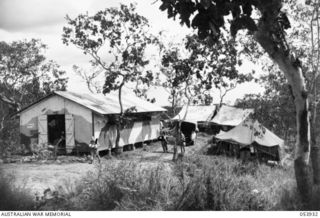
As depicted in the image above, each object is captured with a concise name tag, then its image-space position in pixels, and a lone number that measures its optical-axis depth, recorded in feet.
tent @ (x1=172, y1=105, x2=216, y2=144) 110.63
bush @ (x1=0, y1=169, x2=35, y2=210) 19.04
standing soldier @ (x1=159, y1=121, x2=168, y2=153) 65.63
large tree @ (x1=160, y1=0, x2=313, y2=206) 12.93
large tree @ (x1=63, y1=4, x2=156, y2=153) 59.57
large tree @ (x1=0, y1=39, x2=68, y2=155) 67.36
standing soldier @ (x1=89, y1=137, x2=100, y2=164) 53.22
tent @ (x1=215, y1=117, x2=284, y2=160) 55.42
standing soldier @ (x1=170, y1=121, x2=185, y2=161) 60.40
